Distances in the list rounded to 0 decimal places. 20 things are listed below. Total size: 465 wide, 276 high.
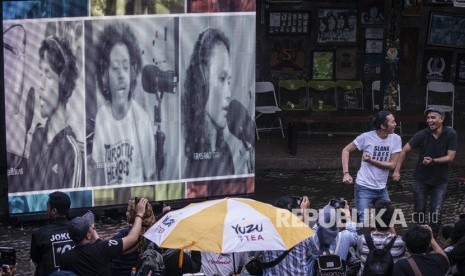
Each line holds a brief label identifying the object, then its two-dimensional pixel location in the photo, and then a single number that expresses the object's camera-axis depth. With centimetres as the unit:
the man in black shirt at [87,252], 695
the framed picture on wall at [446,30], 1769
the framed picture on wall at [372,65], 1769
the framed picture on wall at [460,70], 1784
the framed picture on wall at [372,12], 1744
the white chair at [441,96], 1755
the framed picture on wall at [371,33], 1759
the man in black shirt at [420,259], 700
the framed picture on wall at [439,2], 1725
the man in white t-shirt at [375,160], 1032
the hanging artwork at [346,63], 1769
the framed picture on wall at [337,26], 1747
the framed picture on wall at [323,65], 1762
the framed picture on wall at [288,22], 1733
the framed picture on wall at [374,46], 1762
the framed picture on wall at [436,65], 1791
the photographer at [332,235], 784
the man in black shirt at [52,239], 745
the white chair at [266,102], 1711
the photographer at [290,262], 741
